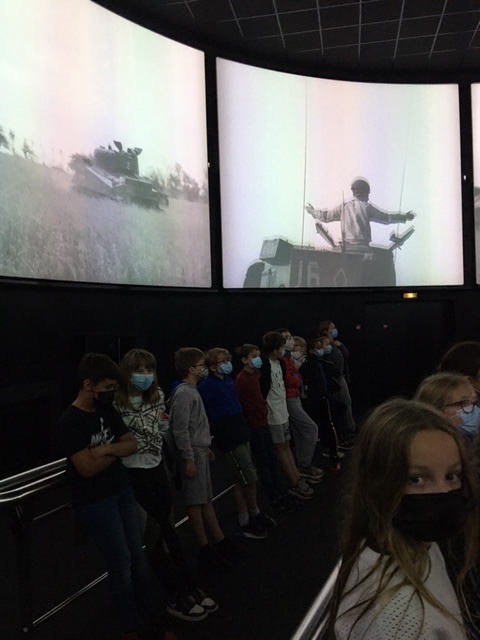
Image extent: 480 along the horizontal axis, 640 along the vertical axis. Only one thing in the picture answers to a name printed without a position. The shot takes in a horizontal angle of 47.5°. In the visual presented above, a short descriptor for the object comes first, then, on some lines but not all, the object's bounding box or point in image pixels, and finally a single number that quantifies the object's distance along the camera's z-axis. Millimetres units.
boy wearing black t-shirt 2824
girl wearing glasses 2420
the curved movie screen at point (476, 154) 10320
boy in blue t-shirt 4477
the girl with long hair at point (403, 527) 1095
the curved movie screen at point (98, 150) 5750
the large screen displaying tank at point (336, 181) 9094
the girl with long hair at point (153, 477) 3270
